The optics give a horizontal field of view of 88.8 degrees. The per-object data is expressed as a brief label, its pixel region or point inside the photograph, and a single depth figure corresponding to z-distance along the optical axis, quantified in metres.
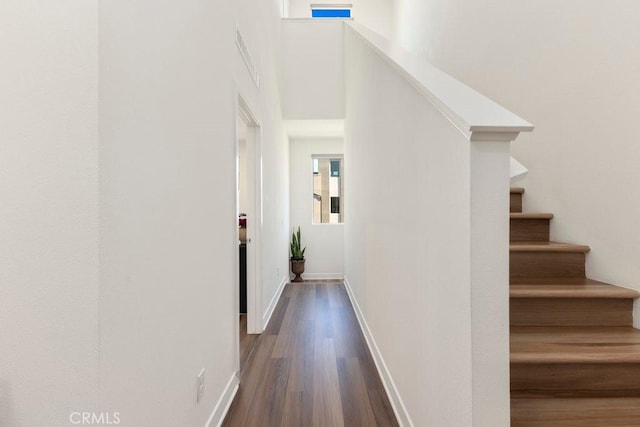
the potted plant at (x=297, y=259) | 5.46
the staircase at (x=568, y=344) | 1.21
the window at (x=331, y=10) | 6.44
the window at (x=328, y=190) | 5.94
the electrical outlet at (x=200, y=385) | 1.46
